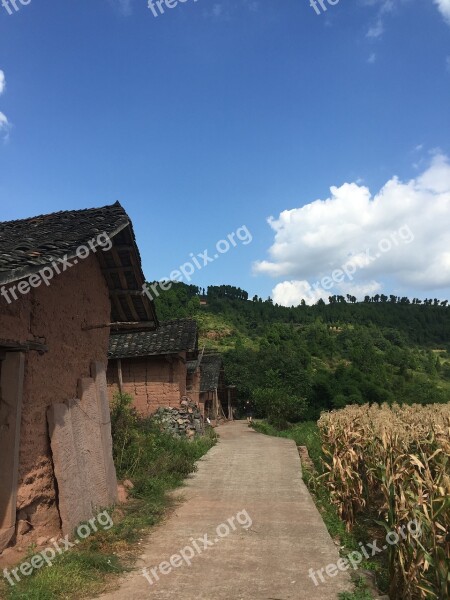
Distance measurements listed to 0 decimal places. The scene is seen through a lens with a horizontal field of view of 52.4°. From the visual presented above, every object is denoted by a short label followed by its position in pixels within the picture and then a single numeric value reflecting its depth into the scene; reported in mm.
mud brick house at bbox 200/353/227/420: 29991
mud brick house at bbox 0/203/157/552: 5312
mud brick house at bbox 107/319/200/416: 16438
